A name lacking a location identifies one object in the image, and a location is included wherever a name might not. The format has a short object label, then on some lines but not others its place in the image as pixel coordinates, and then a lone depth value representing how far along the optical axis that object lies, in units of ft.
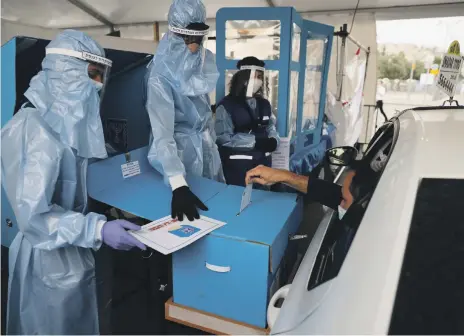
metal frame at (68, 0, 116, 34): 18.71
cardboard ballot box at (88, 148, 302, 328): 3.60
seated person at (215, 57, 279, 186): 8.80
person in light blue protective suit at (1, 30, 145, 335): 4.14
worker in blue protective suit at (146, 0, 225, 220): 5.40
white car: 2.00
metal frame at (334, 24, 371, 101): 13.69
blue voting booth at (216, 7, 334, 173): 9.37
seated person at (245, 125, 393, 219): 3.69
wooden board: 3.67
